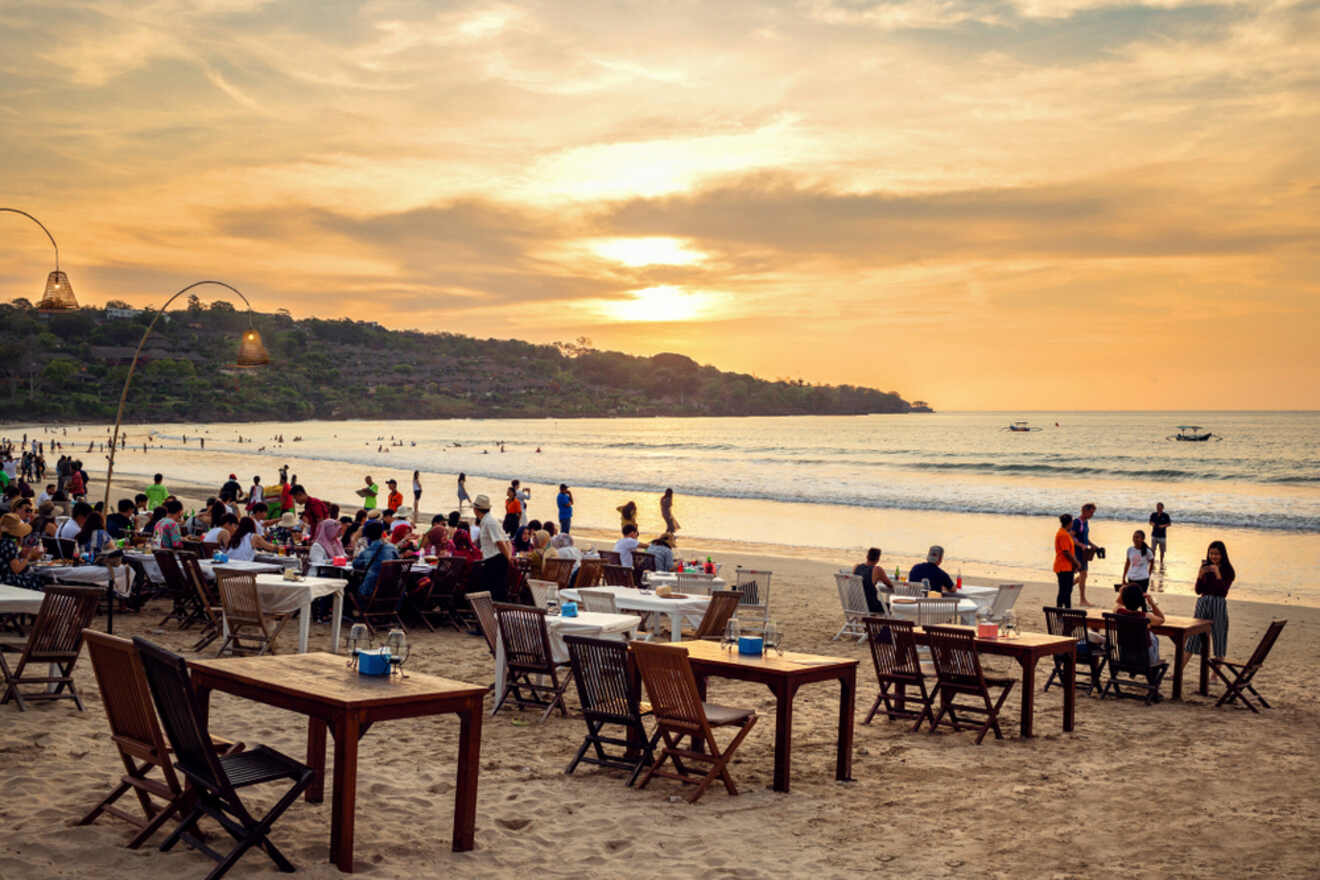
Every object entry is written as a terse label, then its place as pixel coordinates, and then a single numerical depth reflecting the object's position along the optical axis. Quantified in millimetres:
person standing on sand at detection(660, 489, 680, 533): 18797
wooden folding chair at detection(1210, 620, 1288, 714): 9789
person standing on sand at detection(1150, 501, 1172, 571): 21359
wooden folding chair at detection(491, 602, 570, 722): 8406
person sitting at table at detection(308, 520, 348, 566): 11984
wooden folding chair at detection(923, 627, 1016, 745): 8359
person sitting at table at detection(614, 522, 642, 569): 13953
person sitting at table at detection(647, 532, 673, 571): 14141
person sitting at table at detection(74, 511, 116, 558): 12666
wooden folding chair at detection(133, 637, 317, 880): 4559
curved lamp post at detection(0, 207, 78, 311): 10673
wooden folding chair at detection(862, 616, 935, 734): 8602
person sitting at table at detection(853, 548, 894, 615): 12695
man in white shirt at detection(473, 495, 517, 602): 11883
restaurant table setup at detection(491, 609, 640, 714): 8594
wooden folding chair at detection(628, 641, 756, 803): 6387
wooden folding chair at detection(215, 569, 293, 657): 9781
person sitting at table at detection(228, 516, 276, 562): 11820
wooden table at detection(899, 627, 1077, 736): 8406
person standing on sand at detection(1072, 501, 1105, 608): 16516
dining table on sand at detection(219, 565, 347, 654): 9977
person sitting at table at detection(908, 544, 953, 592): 12362
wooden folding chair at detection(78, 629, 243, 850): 4922
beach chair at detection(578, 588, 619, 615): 10078
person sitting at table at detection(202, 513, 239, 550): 12547
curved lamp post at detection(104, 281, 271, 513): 13680
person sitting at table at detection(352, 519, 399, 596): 11414
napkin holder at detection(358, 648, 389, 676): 5336
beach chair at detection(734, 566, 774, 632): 12345
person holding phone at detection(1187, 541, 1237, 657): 11281
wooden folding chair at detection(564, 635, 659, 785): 6707
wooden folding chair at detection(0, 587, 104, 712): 7594
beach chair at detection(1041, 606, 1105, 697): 9984
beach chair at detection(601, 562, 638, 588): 12414
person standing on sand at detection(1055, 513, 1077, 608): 15289
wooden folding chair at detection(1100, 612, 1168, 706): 9805
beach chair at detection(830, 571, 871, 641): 12758
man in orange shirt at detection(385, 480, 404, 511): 22881
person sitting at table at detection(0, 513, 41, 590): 10062
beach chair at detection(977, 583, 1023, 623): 12594
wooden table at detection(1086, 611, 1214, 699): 9945
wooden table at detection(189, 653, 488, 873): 4855
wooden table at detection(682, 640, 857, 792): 6586
